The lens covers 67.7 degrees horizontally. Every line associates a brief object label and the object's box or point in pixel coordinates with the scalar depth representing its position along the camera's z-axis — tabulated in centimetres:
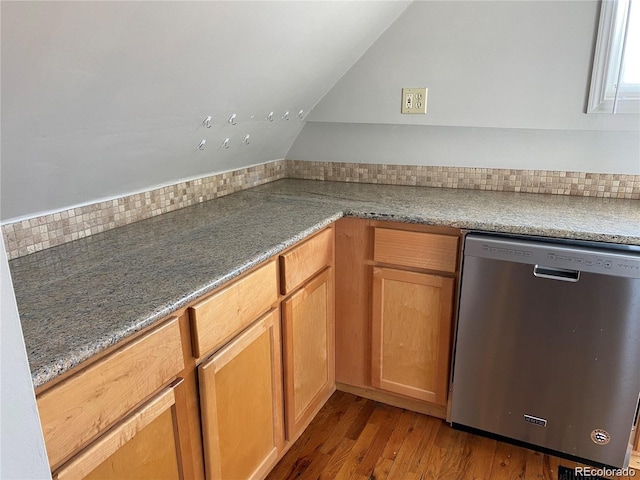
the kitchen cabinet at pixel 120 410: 88
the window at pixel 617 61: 186
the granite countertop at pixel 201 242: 100
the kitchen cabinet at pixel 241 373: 125
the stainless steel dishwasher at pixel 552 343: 158
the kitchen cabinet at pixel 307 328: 165
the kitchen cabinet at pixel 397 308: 185
